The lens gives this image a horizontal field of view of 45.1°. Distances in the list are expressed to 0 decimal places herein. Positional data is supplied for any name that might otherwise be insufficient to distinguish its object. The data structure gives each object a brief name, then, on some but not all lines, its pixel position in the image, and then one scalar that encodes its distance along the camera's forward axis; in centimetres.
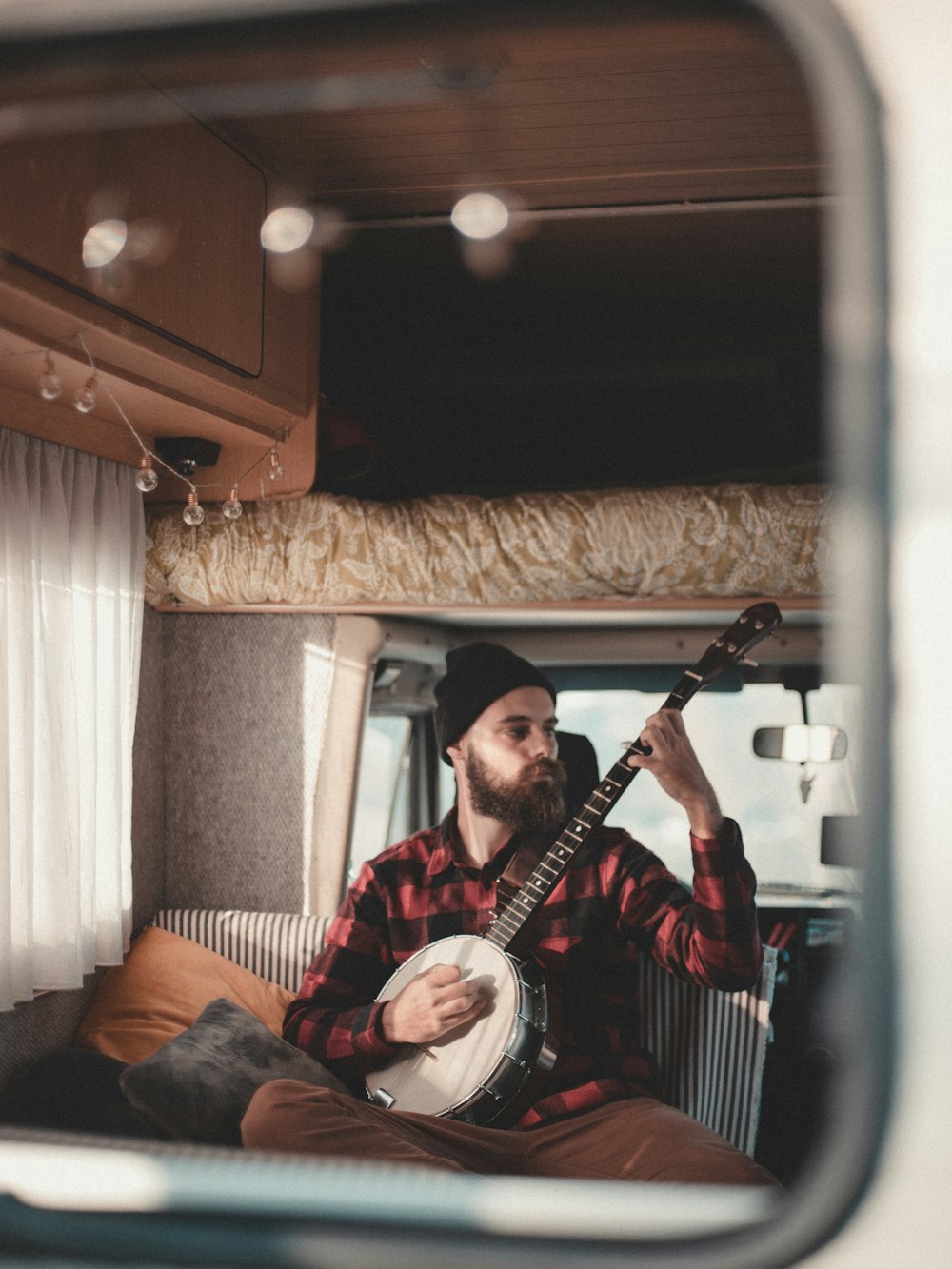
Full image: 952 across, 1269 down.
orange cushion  253
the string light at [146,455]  190
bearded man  187
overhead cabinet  168
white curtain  228
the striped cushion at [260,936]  278
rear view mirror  327
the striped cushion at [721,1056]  234
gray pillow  194
